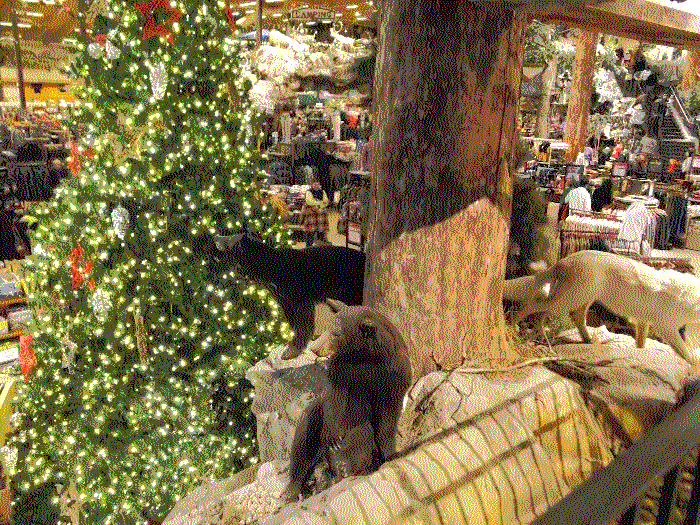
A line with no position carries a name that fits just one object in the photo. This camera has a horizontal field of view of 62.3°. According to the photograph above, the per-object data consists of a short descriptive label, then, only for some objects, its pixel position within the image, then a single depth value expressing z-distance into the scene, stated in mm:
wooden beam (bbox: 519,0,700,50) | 1816
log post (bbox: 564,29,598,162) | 10000
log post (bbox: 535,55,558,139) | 11219
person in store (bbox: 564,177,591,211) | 6633
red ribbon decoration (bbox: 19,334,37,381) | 3414
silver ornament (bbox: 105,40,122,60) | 3027
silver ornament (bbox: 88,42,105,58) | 3012
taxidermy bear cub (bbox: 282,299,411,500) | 1802
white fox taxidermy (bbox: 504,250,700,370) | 2295
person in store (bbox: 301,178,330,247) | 7512
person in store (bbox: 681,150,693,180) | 8748
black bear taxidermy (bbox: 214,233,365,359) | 2809
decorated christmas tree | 3100
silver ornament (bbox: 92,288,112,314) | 3146
